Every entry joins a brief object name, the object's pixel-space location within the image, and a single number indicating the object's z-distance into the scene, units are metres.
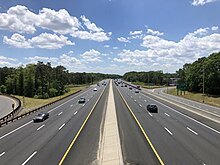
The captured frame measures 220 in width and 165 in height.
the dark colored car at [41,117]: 22.53
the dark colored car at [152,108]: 27.68
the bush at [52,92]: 74.93
